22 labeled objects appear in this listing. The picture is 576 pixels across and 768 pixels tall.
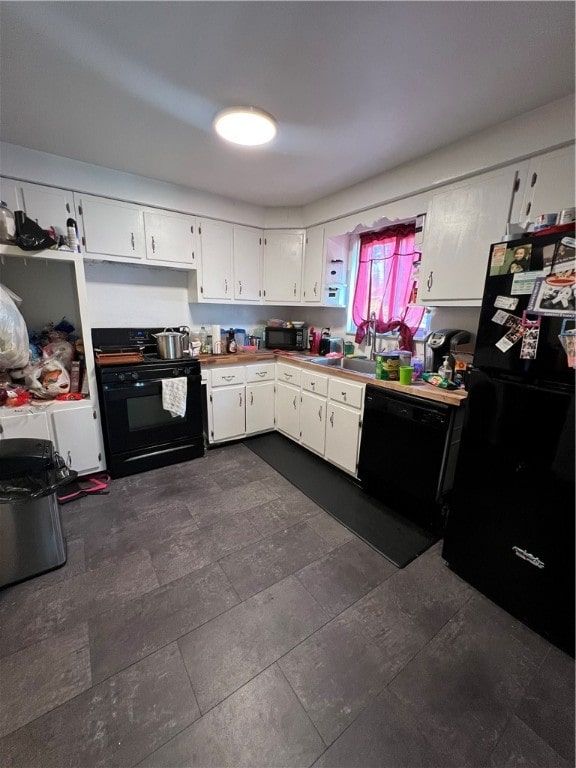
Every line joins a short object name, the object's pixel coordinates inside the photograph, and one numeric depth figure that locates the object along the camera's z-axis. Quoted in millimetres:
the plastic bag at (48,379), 2207
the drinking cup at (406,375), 2035
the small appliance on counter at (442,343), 2111
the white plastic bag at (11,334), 1836
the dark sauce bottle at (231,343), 3182
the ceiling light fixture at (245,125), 1634
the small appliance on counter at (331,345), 3200
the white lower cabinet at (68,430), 2062
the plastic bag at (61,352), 2328
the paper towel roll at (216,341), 3086
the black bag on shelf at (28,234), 1910
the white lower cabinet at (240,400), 2930
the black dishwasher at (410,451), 1865
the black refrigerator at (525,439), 1213
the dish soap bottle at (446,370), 2016
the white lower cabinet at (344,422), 2373
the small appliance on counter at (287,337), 3393
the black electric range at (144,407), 2398
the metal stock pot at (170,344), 2633
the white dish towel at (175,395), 2572
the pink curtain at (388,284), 2643
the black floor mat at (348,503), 1874
